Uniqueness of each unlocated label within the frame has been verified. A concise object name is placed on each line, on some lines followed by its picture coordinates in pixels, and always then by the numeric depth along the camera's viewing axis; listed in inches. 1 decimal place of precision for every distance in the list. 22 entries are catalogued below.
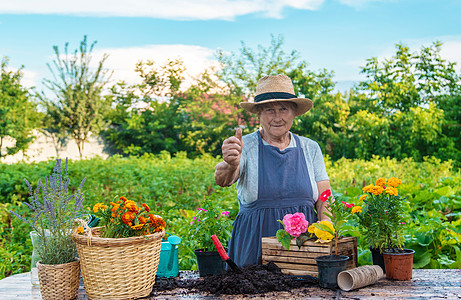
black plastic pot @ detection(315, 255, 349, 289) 73.6
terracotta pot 78.7
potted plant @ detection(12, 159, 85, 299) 72.8
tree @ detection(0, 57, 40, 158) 659.4
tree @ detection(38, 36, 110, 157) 711.1
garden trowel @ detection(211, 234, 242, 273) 76.0
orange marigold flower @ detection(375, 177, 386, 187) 81.6
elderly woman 97.7
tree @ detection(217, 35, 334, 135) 589.6
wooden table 70.6
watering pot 82.9
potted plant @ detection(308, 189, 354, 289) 73.7
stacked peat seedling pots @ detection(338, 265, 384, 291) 72.3
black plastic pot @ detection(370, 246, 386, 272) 81.3
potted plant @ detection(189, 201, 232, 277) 83.6
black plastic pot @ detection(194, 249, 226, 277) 83.4
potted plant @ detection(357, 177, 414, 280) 79.2
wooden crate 78.0
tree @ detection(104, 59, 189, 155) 714.2
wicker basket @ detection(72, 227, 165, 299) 67.9
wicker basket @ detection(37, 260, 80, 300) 72.6
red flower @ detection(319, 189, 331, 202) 82.3
